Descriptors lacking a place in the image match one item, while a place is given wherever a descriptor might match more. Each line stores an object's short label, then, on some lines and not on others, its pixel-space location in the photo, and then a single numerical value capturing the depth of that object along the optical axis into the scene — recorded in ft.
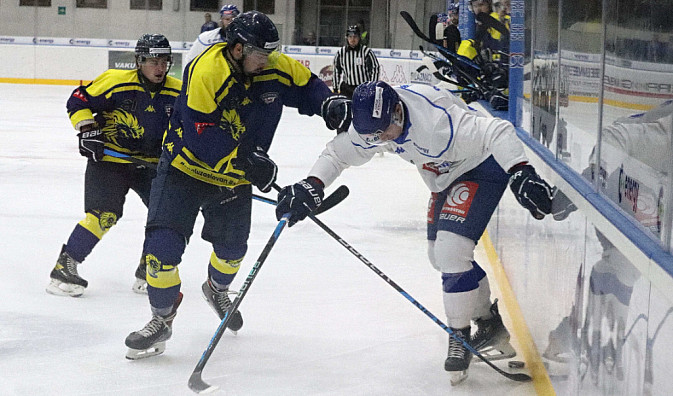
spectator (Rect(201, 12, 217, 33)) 100.26
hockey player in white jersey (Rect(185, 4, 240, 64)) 31.79
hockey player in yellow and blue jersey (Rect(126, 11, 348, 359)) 17.81
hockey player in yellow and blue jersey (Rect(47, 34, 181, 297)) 23.21
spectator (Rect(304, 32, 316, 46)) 100.82
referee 52.65
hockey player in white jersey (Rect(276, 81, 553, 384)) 15.94
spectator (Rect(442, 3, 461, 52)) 46.80
